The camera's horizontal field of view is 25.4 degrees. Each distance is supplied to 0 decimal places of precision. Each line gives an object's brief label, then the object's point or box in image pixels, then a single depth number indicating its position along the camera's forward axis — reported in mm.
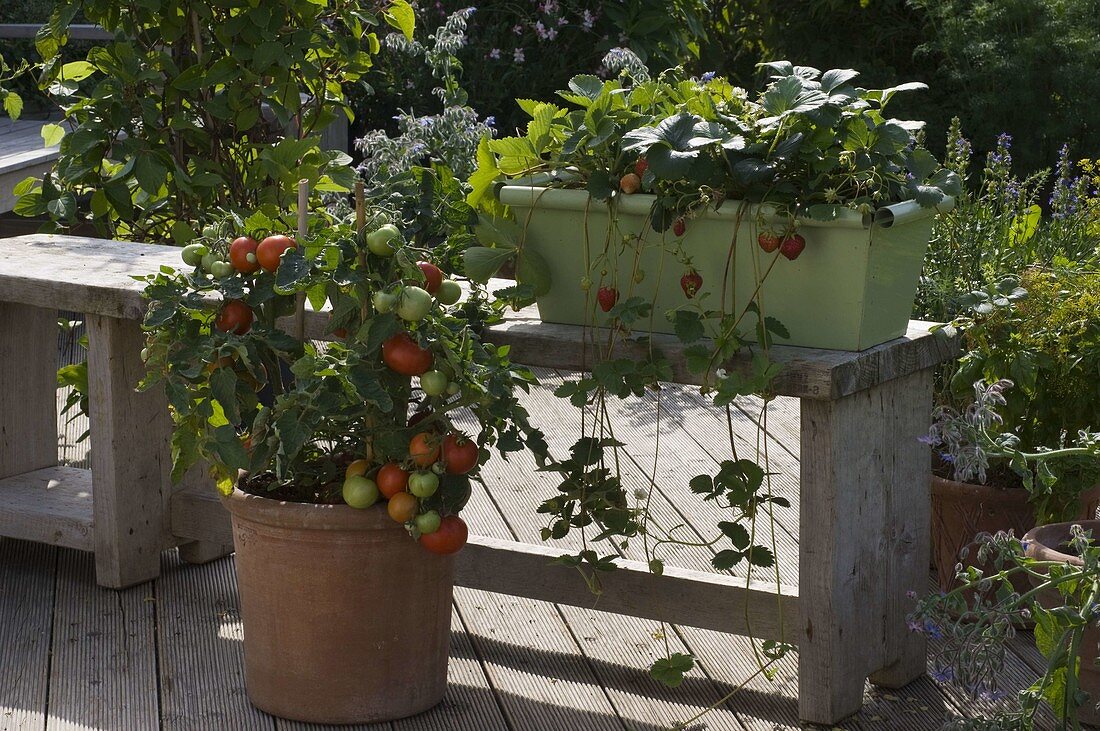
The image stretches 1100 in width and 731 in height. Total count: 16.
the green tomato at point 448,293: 3443
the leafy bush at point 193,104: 5515
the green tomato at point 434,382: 3306
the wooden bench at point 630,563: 3684
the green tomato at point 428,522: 3430
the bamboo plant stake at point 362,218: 3346
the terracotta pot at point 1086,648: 3764
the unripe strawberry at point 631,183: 3568
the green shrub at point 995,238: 5207
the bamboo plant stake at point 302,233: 3582
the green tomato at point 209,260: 3589
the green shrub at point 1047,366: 4232
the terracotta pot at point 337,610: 3617
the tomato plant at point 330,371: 3325
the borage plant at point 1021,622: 3243
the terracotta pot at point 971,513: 4561
